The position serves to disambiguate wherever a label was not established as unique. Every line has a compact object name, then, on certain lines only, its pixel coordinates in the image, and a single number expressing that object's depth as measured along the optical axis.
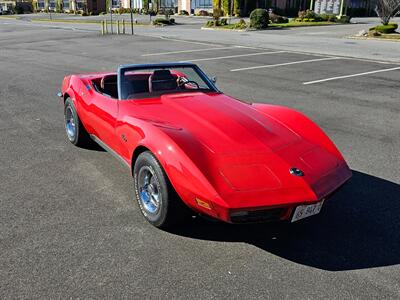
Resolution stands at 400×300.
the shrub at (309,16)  40.62
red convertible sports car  3.23
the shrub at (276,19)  38.94
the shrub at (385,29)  26.84
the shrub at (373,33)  25.97
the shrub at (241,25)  34.04
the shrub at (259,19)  33.22
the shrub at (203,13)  56.81
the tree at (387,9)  26.89
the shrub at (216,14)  37.22
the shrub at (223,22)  37.34
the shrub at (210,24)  37.22
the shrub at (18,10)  85.75
